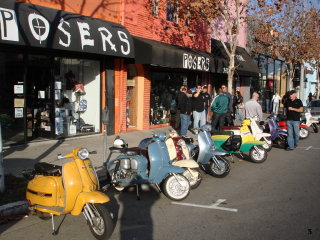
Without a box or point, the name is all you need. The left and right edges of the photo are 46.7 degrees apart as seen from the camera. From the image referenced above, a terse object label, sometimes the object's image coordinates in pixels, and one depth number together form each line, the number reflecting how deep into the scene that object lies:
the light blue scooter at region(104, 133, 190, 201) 6.22
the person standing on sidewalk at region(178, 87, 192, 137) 12.20
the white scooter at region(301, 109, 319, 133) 15.81
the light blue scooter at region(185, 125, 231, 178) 7.74
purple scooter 11.73
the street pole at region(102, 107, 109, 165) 7.46
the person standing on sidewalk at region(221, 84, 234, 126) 12.97
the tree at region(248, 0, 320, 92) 21.59
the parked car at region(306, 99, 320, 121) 18.83
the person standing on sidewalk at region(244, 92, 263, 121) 11.24
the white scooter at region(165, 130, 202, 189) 6.83
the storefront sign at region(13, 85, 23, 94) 9.95
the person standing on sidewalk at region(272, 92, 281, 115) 23.58
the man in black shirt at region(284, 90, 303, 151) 11.12
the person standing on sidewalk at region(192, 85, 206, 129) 13.06
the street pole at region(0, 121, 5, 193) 6.15
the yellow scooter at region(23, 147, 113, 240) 4.59
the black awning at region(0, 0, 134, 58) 8.43
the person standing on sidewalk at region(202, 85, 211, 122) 14.01
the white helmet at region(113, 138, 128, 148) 6.36
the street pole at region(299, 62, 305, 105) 26.20
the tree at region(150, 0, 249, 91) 13.18
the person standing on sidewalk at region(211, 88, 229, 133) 12.48
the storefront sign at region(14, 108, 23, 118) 10.00
